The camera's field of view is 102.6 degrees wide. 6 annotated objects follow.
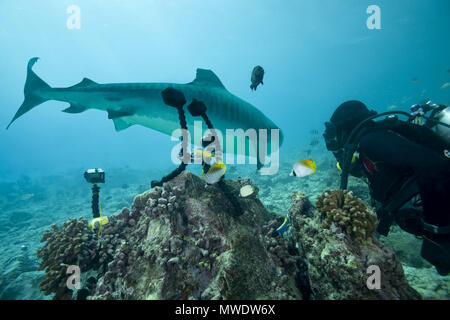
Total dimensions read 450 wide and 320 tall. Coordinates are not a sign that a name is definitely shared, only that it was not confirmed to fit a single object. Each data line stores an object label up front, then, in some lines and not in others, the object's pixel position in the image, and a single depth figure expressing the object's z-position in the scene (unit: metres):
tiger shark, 4.12
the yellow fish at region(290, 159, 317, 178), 2.93
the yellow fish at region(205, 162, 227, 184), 2.74
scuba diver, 2.41
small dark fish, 4.65
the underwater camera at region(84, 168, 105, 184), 4.29
